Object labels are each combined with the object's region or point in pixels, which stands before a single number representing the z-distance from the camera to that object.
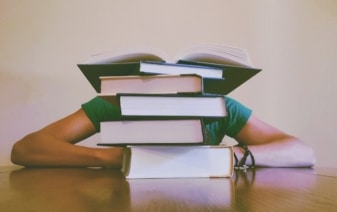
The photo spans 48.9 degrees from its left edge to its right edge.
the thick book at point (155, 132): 0.56
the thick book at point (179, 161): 0.56
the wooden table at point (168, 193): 0.32
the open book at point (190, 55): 0.60
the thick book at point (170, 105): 0.54
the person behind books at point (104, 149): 0.86
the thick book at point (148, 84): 0.57
